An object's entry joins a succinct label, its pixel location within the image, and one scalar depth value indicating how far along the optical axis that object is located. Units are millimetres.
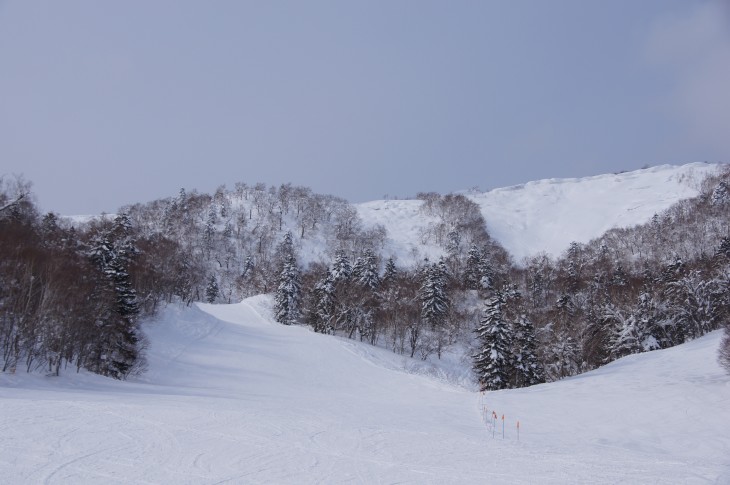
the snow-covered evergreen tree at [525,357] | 40312
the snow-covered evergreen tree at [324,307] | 60094
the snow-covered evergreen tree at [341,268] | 65019
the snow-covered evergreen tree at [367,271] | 71312
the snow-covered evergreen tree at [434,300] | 64312
